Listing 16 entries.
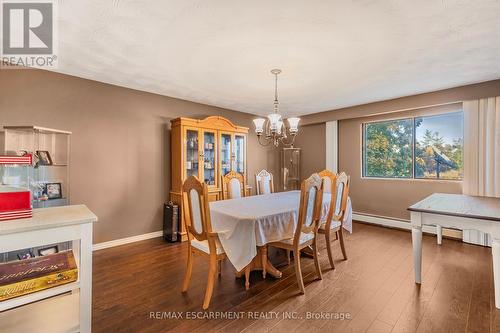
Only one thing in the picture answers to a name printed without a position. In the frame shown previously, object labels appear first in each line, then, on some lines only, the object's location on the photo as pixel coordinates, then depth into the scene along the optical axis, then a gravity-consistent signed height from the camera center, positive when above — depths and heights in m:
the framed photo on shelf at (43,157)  2.58 +0.09
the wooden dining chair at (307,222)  2.17 -0.56
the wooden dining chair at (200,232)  1.95 -0.59
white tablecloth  2.01 -0.54
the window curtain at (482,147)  3.29 +0.26
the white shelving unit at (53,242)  1.05 -0.47
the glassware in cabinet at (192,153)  3.89 +0.20
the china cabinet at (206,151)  3.80 +0.25
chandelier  2.81 +0.48
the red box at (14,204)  1.10 -0.19
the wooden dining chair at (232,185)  3.30 -0.29
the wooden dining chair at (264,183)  3.76 -0.29
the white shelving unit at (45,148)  2.53 +0.19
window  3.89 +0.33
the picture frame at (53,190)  2.74 -0.30
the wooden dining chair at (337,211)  2.68 -0.55
